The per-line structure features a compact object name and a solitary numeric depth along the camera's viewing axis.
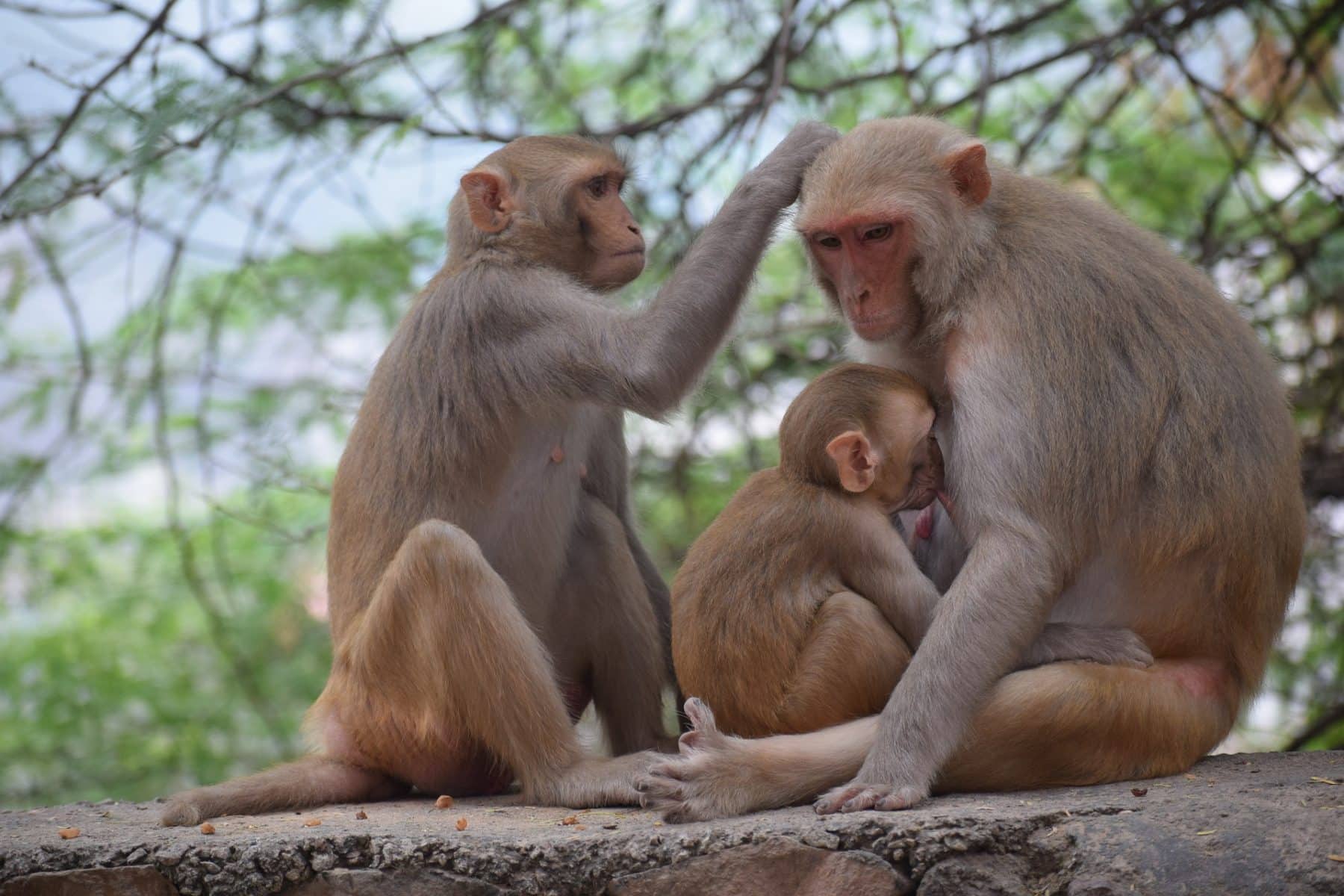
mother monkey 7.63
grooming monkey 8.67
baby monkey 8.12
